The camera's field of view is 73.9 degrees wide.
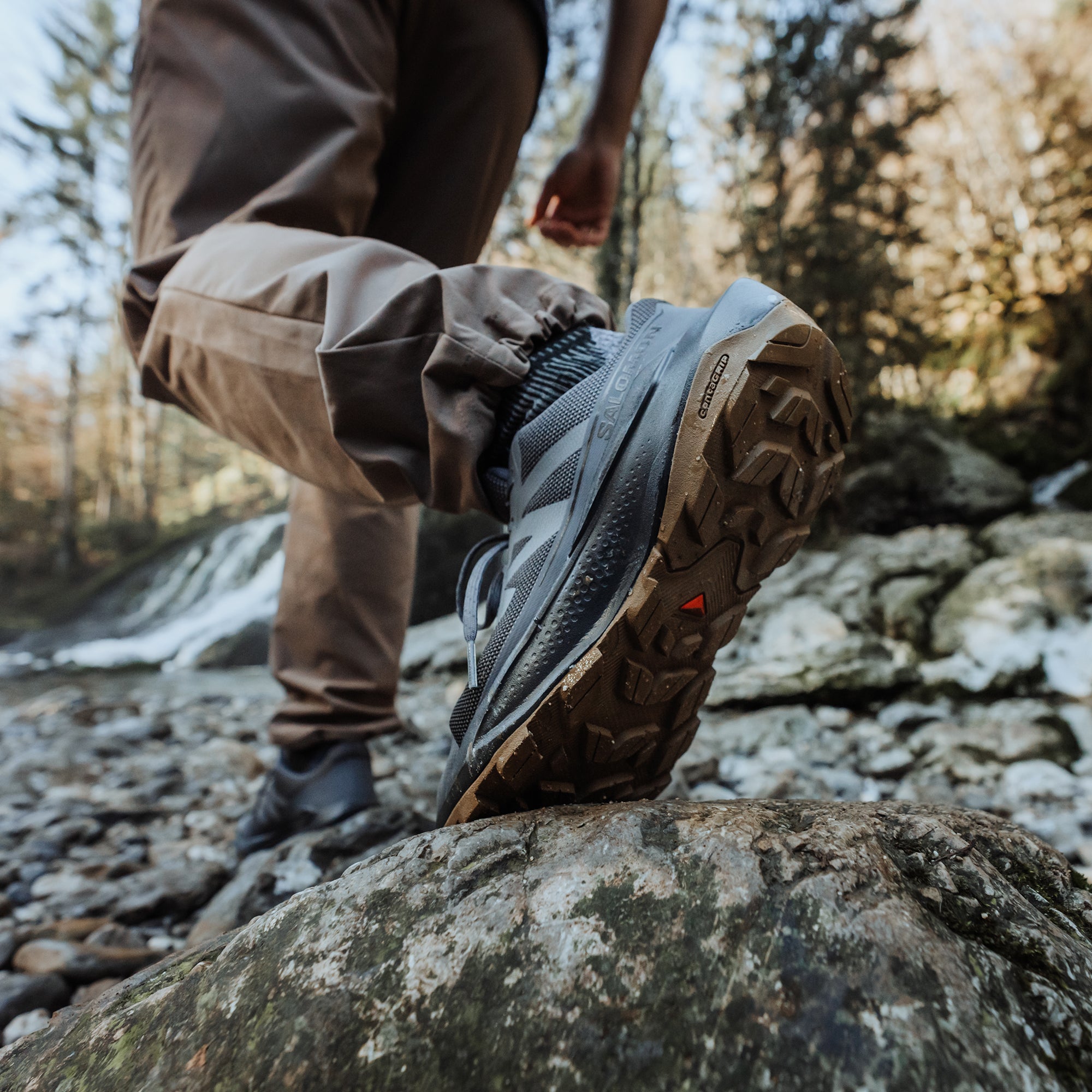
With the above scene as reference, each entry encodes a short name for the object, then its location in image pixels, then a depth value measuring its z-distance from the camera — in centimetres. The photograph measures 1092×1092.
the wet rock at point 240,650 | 548
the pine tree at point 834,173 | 422
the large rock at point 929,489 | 418
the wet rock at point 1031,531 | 309
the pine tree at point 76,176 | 1128
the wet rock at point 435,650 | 356
